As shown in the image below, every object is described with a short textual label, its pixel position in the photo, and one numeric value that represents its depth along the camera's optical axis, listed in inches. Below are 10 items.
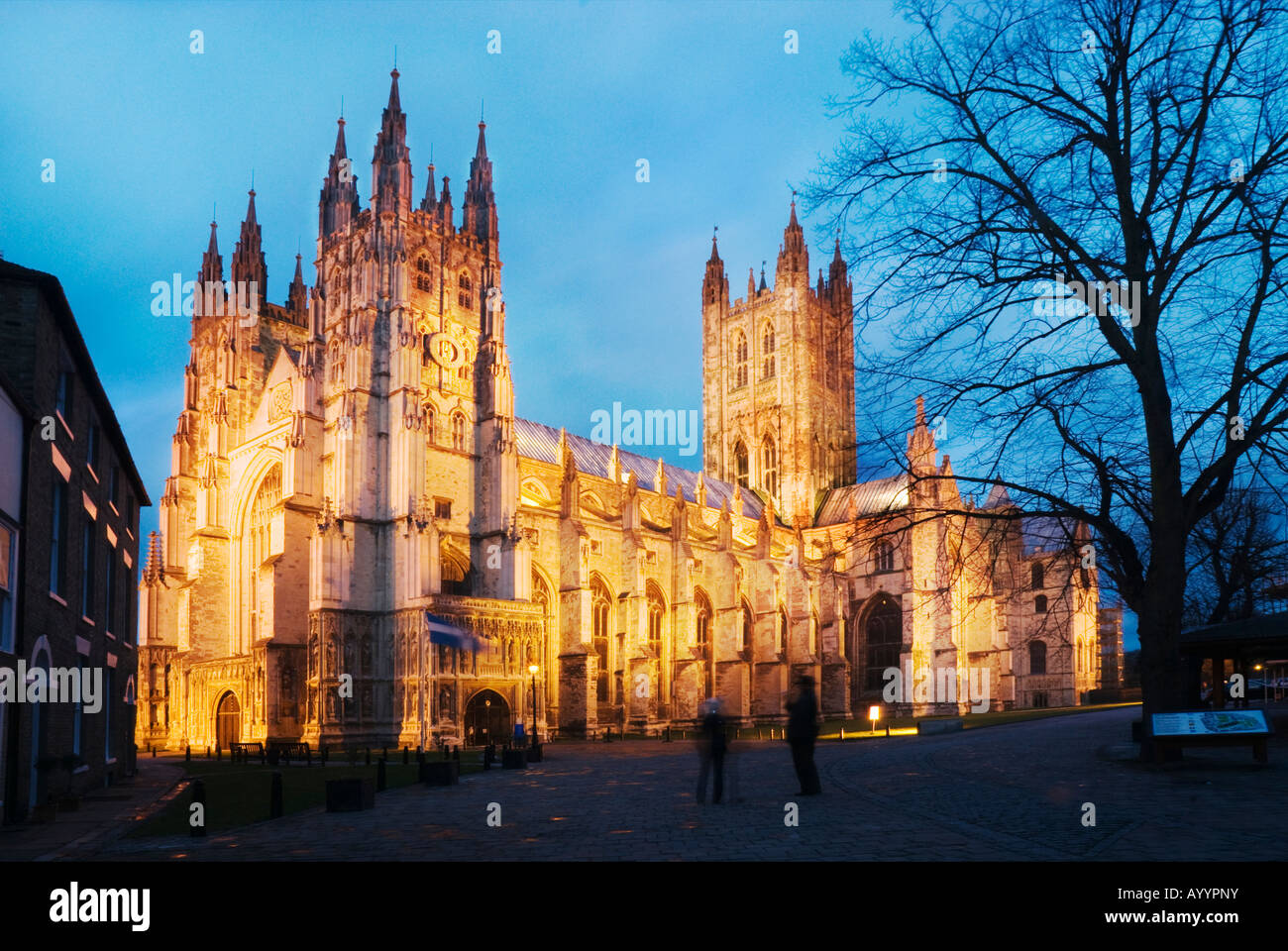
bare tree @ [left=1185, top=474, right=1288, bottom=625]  882.5
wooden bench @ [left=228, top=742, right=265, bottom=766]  1331.2
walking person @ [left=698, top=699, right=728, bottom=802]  589.3
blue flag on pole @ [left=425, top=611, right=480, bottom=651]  1664.6
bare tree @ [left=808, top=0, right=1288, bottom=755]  632.4
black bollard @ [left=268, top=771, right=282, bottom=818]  596.7
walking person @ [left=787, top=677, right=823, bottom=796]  564.7
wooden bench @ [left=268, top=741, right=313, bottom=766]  1229.1
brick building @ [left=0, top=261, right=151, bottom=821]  585.3
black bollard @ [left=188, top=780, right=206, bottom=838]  518.6
